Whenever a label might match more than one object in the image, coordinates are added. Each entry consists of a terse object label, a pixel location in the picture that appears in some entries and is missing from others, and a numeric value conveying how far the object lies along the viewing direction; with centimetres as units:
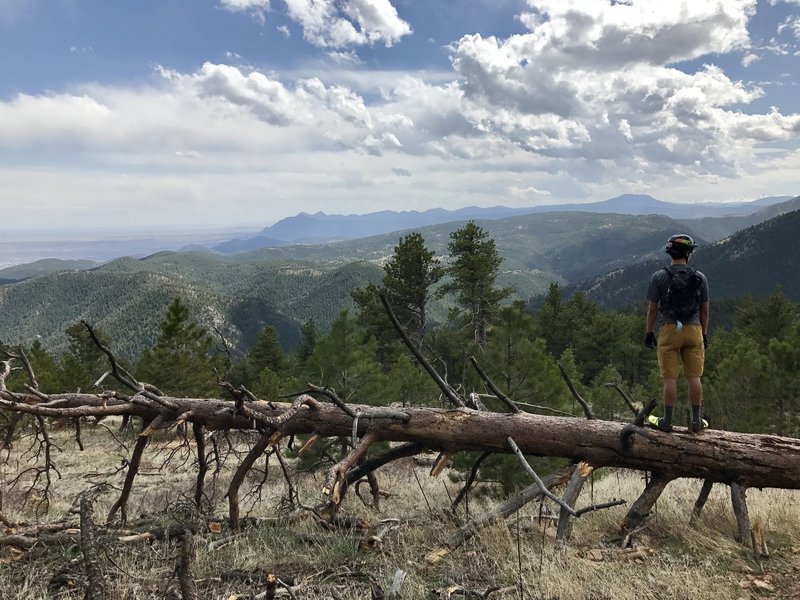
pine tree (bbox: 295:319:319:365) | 3448
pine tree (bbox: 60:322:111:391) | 2650
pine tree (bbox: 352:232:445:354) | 2786
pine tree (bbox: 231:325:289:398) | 3362
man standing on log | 479
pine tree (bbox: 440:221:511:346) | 2877
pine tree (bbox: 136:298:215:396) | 2650
